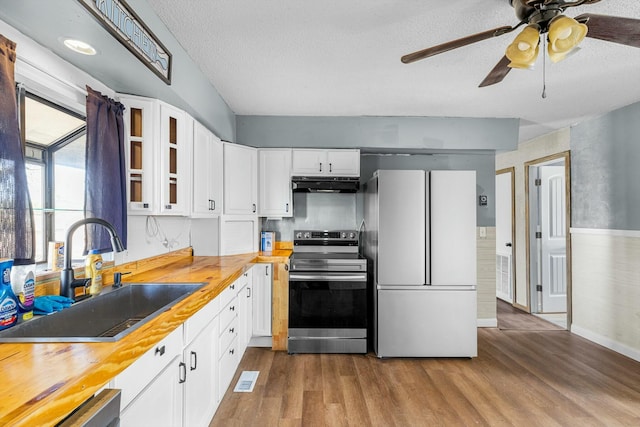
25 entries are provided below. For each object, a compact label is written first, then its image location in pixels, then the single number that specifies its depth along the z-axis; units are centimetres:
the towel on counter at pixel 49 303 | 128
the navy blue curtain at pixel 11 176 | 117
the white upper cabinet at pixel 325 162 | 356
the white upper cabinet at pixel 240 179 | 319
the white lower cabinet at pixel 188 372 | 111
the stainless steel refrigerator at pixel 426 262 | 299
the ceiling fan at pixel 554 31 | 136
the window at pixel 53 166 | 152
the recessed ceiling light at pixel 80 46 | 141
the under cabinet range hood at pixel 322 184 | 344
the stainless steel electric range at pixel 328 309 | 308
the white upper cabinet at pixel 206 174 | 252
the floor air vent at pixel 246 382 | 246
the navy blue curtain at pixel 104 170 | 174
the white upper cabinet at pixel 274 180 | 355
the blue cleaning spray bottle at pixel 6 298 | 108
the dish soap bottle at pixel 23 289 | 121
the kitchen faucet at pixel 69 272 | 143
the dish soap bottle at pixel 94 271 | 163
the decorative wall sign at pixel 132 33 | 137
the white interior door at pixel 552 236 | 433
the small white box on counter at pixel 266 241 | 359
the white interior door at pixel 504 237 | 473
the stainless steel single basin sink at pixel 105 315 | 114
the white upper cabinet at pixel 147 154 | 204
